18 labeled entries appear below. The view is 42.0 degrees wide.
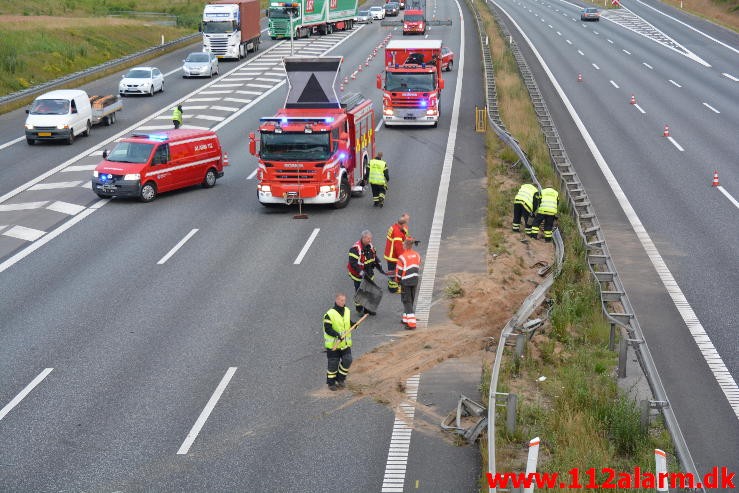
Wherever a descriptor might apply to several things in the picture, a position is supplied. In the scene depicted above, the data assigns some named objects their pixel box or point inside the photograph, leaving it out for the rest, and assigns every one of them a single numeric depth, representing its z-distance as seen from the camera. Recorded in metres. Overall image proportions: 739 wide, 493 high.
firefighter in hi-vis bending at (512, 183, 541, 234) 25.31
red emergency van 30.09
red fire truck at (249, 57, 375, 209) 28.06
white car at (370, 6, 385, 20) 90.38
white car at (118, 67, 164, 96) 51.22
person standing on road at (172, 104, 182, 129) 41.03
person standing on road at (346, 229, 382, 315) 20.19
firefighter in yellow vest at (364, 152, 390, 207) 28.52
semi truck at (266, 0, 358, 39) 71.69
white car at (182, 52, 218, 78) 56.62
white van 39.62
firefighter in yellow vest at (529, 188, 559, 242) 24.59
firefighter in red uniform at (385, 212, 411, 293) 20.91
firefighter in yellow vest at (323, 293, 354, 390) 16.00
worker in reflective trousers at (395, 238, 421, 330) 19.12
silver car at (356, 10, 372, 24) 89.12
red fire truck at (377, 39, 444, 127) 41.69
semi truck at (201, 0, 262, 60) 61.53
